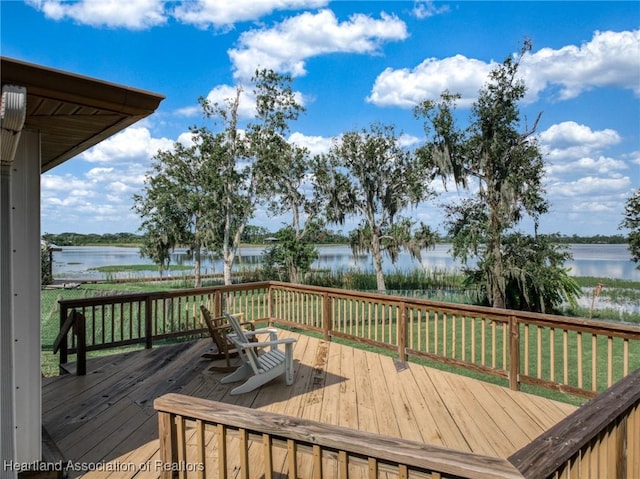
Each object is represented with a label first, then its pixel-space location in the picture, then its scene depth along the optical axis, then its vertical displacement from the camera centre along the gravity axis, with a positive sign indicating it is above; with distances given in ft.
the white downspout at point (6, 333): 7.20 -1.72
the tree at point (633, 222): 36.04 +1.22
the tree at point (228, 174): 46.50 +7.92
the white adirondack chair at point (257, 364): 13.04 -4.43
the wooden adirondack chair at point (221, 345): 15.03 -4.22
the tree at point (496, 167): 33.71 +6.15
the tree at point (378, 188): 42.78 +5.62
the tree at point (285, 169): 44.24 +8.61
